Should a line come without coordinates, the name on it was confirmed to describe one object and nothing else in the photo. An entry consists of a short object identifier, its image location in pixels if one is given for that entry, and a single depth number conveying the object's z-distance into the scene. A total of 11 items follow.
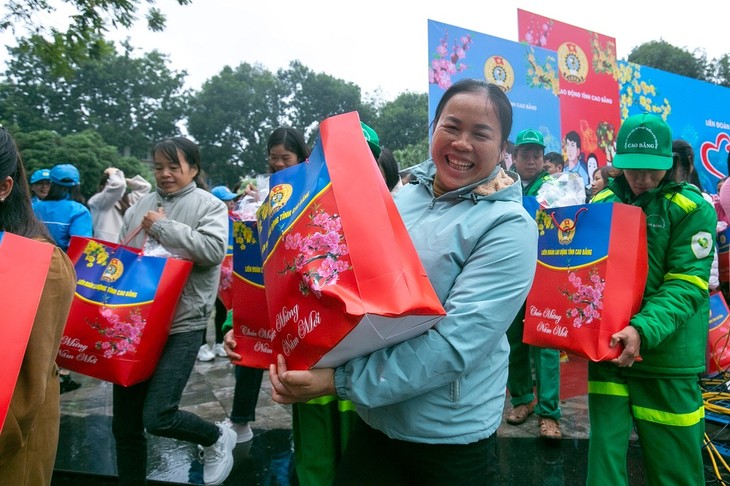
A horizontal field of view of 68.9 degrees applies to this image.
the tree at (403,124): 39.56
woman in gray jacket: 2.55
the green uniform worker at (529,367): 3.50
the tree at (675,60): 29.97
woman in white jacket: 4.38
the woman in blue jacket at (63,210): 4.51
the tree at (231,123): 40.53
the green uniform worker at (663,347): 2.11
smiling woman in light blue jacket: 1.23
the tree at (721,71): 30.56
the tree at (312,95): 43.16
